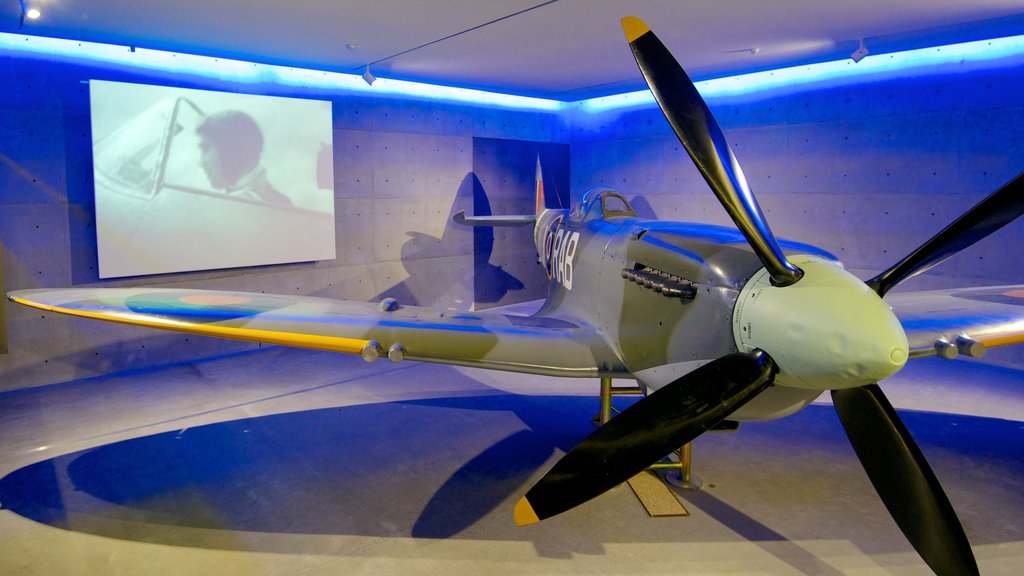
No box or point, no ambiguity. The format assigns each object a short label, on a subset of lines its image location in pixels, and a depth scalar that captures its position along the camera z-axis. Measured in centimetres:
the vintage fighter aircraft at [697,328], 256
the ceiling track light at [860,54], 613
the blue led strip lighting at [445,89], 607
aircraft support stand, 376
